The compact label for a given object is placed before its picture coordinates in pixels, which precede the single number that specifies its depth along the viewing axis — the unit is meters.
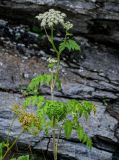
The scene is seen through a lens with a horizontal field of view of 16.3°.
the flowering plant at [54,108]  4.03
